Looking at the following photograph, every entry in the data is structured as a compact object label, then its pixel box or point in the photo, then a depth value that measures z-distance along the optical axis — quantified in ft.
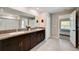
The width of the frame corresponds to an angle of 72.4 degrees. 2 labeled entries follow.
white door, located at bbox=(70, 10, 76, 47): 8.06
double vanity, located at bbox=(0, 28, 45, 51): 4.07
